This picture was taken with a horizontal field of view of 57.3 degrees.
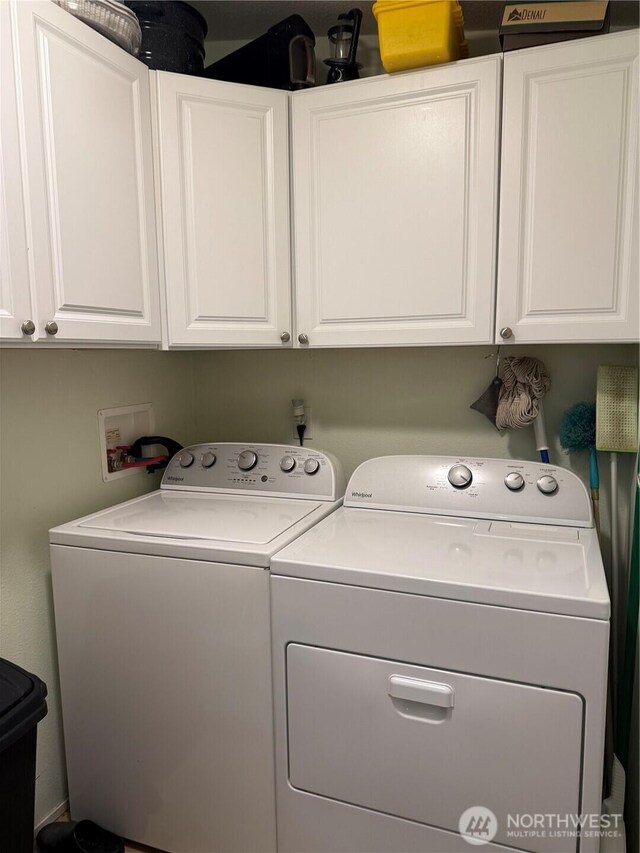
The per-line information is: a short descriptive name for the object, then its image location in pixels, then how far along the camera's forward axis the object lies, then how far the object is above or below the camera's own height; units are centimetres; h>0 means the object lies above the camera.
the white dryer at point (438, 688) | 112 -68
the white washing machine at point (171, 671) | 138 -77
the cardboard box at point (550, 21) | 136 +78
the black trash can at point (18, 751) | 114 -78
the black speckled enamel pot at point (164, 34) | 156 +87
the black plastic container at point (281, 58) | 162 +85
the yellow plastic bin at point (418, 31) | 142 +79
